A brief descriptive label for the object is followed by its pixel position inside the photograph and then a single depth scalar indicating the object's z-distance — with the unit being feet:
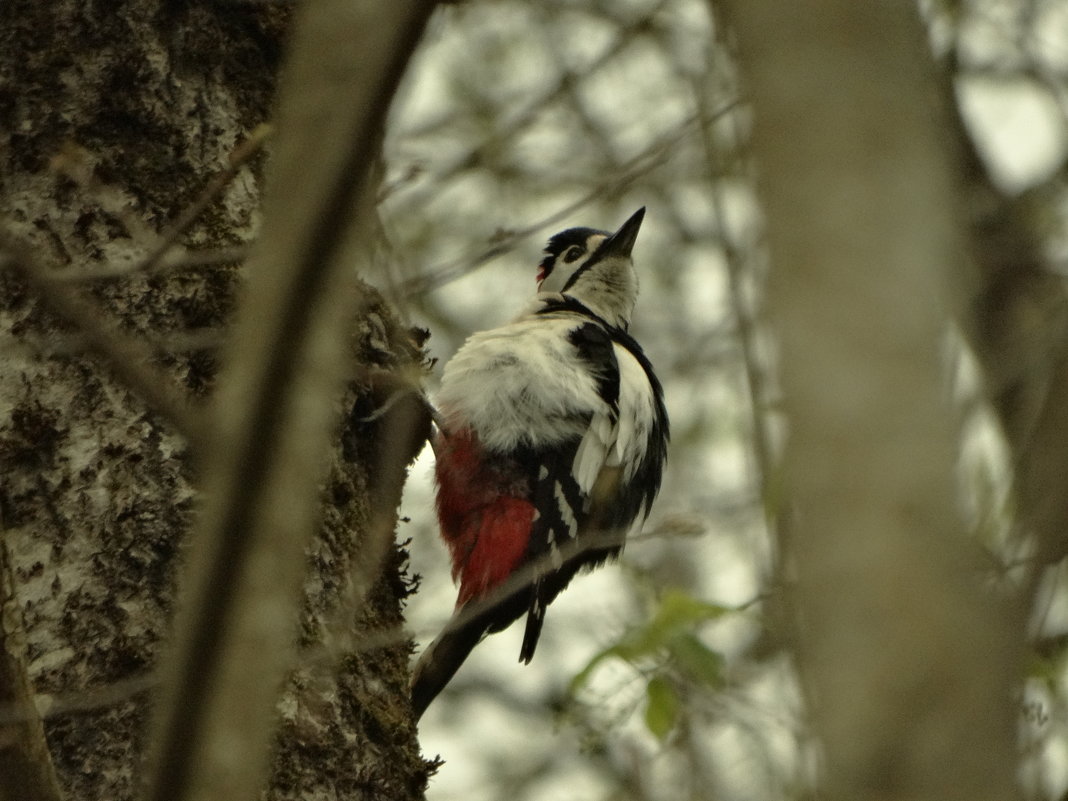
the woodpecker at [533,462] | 22.48
